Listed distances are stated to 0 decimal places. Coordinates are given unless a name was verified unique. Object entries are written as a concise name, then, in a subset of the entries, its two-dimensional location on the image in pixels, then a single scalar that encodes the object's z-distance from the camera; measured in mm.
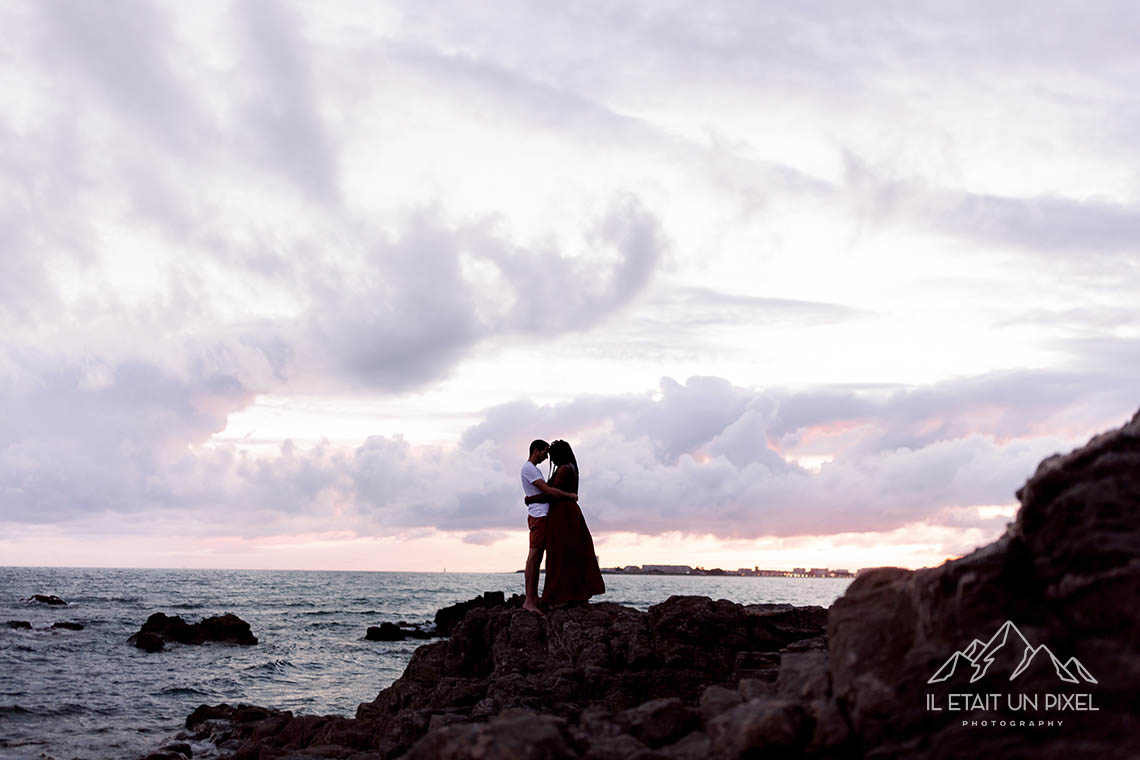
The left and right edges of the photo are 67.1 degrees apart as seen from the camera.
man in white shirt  14867
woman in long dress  14906
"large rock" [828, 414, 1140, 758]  5293
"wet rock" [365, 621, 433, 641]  48719
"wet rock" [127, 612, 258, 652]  44094
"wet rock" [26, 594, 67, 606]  72362
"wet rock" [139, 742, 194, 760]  17578
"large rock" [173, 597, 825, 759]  11055
